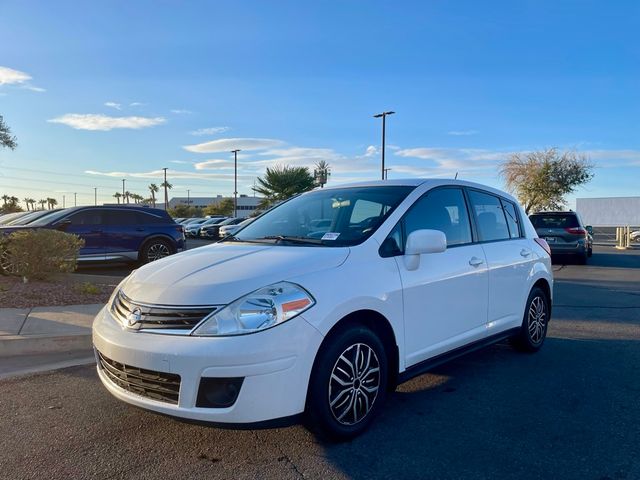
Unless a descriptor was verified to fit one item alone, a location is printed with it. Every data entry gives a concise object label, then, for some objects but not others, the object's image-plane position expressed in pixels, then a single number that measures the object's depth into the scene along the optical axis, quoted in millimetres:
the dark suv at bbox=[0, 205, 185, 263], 11750
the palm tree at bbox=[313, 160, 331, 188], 52062
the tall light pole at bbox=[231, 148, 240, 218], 56719
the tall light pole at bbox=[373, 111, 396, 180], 32312
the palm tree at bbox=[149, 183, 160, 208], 121062
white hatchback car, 2990
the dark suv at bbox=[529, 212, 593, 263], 16188
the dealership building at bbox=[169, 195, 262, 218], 108056
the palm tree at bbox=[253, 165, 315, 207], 50688
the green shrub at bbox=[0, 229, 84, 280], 8273
